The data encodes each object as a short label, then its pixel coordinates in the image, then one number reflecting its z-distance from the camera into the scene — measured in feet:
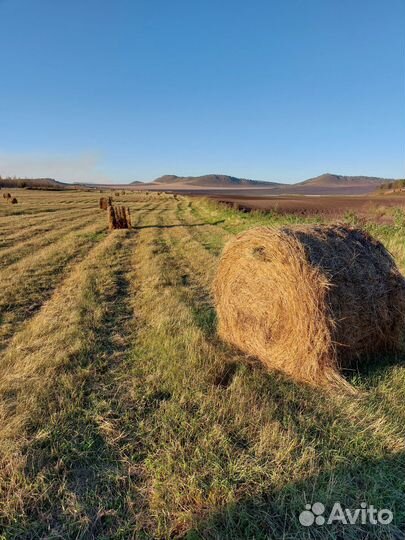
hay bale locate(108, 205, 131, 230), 57.82
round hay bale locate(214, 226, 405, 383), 13.48
